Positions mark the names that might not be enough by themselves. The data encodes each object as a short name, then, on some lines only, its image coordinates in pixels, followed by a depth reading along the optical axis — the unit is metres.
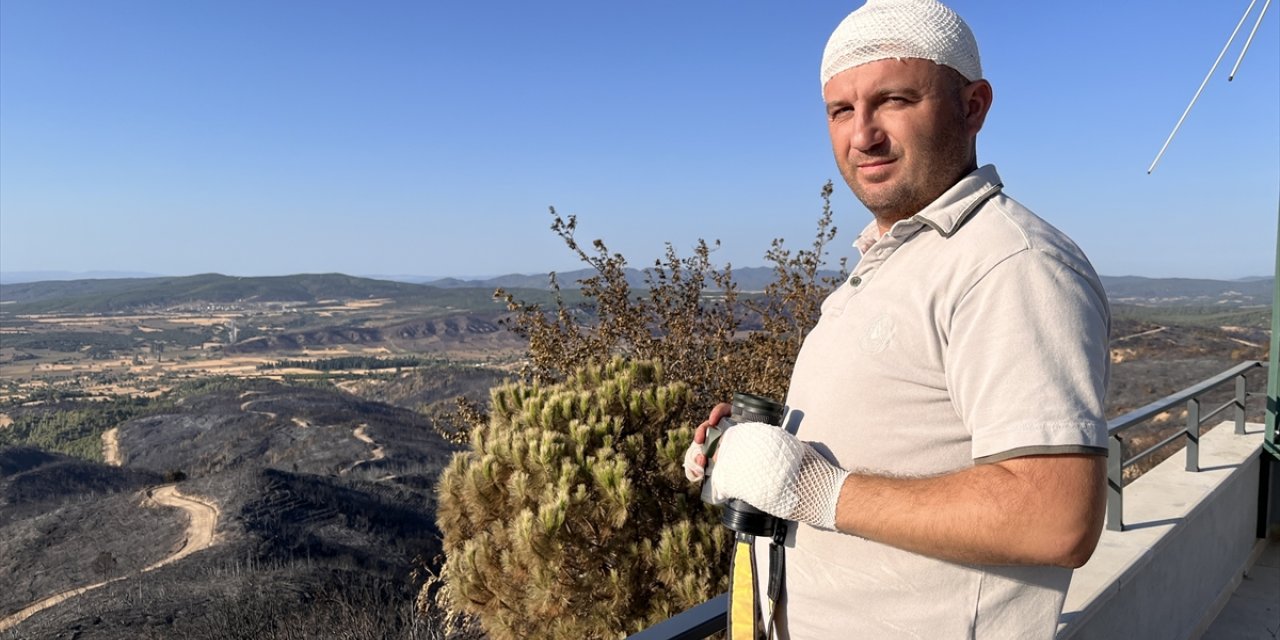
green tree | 4.38
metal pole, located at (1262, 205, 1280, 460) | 5.60
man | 0.98
